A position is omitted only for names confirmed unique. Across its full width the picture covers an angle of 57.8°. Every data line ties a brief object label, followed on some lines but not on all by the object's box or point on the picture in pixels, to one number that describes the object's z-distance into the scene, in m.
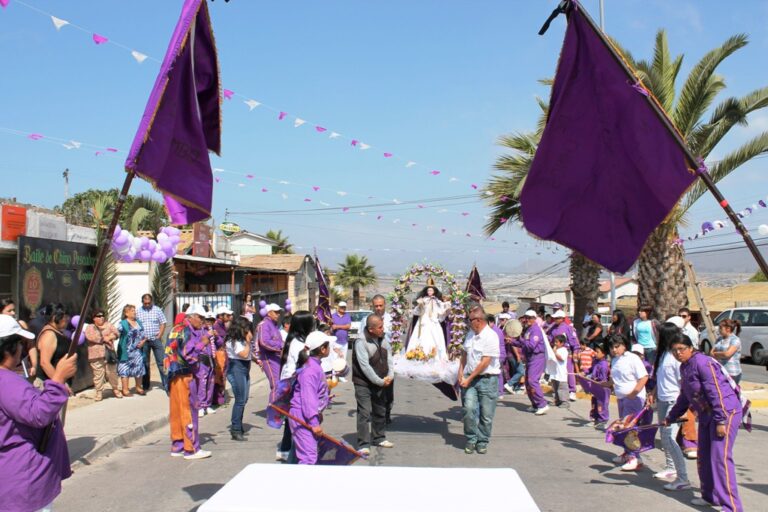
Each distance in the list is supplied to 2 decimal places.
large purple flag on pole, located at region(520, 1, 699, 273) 5.33
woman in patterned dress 13.06
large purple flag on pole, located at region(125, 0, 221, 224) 5.17
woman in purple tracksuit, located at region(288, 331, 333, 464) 5.93
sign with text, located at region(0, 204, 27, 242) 12.88
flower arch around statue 11.20
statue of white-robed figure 10.93
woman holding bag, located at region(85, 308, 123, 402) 12.55
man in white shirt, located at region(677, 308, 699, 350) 12.24
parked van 23.58
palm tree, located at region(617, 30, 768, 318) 16.06
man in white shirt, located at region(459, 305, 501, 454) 8.90
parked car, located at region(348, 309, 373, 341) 28.19
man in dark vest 8.76
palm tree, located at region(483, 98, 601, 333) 19.44
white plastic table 2.90
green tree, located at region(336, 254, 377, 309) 56.36
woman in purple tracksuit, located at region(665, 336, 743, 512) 6.09
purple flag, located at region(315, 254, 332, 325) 16.26
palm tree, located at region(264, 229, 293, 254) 61.69
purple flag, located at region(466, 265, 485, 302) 15.52
